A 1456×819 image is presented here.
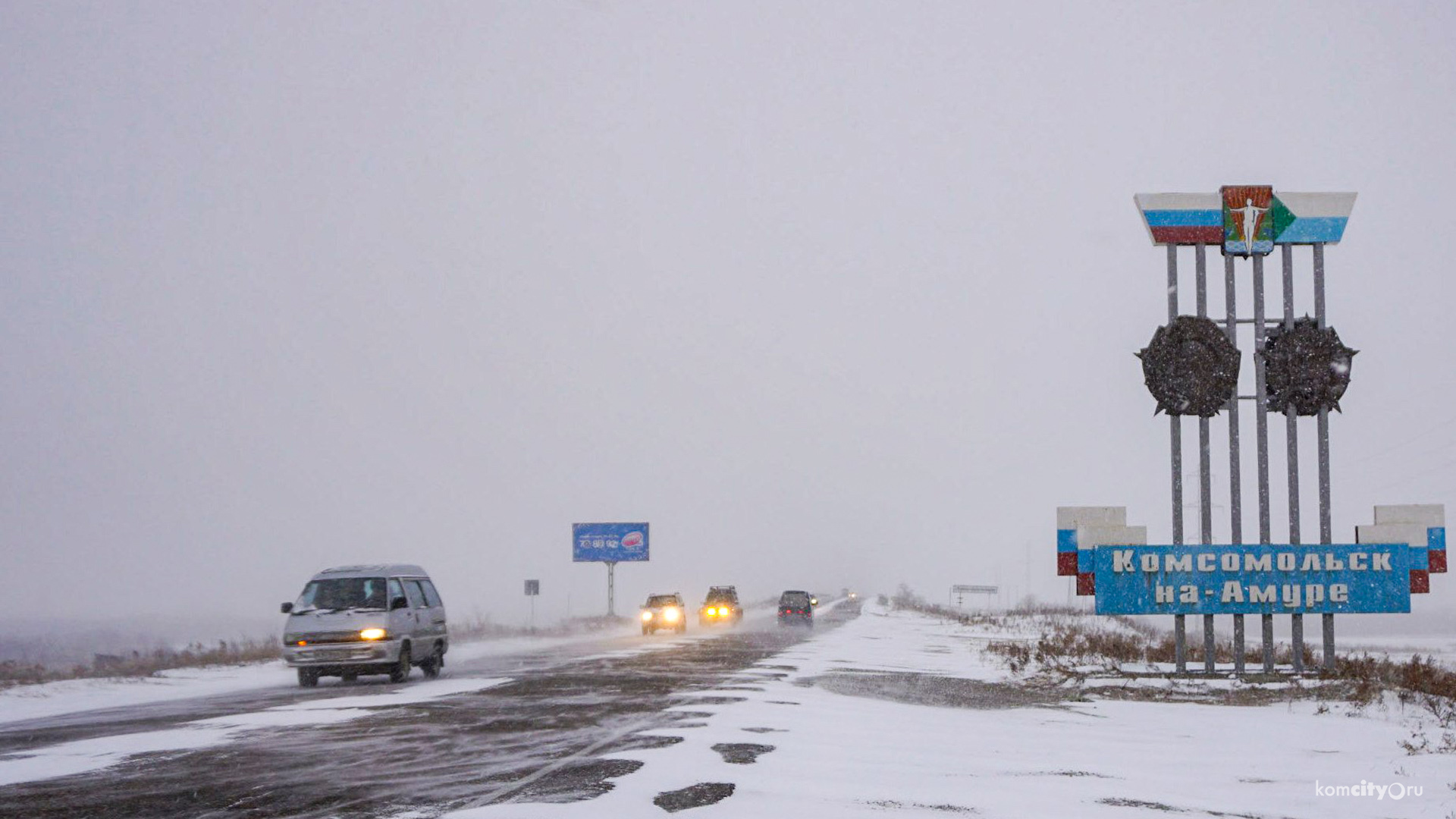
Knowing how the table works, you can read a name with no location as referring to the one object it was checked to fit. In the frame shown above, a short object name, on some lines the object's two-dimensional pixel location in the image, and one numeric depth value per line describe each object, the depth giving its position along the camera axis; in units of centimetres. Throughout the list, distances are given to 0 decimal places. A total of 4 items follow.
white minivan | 2184
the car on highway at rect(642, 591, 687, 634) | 5434
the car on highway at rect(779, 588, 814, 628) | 6197
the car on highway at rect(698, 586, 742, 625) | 6550
